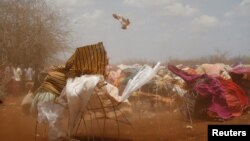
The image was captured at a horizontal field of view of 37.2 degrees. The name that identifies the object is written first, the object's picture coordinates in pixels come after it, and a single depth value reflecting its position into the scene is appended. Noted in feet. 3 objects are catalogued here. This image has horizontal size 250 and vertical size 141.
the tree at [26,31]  59.57
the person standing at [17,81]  55.06
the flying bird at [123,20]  29.81
